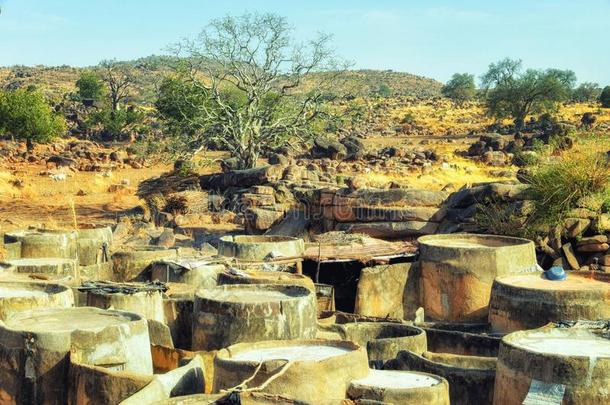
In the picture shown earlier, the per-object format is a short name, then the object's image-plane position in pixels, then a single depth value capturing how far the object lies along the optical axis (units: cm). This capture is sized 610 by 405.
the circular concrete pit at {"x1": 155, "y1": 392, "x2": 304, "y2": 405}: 549
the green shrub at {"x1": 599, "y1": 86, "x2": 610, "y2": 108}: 5853
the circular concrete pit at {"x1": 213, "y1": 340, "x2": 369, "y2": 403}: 614
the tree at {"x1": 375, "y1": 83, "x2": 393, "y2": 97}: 8470
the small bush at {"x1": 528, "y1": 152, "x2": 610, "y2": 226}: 1384
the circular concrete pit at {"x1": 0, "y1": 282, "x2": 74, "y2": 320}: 836
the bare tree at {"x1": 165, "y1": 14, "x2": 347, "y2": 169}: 3162
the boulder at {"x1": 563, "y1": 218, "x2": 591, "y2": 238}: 1352
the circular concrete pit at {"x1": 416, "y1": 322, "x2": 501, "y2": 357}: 862
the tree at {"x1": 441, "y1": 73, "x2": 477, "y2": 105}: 7712
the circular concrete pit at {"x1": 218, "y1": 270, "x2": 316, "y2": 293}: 979
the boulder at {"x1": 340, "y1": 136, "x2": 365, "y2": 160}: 3512
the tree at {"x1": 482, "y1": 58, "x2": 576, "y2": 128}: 5469
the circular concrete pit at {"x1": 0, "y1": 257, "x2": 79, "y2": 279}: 1116
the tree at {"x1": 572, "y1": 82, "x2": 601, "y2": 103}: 7206
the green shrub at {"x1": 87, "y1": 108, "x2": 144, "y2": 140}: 5553
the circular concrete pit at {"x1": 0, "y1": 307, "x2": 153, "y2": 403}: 694
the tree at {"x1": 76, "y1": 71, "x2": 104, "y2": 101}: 6650
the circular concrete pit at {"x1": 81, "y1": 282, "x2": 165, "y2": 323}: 933
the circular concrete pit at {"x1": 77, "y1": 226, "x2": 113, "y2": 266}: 1384
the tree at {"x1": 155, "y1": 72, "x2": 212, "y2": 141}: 3316
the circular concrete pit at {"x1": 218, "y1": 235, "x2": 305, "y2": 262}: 1241
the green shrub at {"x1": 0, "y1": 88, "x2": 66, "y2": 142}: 4450
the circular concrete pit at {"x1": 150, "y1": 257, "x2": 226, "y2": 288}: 1158
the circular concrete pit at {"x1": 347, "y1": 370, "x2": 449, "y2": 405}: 613
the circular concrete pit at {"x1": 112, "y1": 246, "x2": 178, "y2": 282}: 1248
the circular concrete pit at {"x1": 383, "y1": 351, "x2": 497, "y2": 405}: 731
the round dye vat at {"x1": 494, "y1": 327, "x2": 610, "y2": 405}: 611
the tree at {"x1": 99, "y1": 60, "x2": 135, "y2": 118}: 6444
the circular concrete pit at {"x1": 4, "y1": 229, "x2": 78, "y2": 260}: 1294
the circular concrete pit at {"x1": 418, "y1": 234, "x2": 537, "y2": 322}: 1117
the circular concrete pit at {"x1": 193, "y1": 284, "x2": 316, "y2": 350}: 771
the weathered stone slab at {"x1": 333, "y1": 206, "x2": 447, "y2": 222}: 1577
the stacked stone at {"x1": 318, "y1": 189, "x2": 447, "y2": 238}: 1573
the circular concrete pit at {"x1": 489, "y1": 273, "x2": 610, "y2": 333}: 888
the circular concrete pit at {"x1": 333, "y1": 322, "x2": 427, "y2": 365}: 841
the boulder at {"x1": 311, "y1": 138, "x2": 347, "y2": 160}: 3706
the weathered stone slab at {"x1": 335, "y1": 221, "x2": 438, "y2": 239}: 1564
